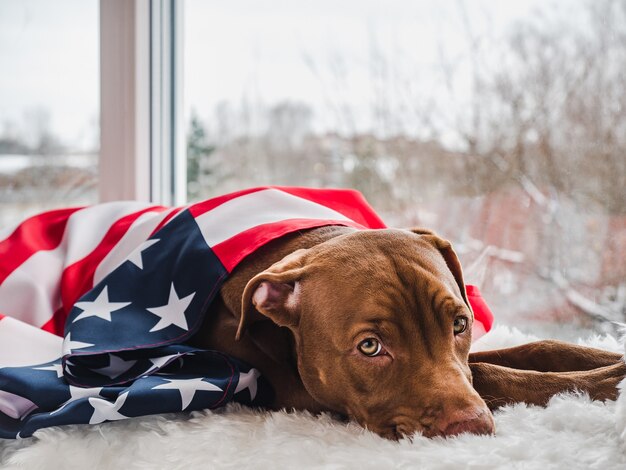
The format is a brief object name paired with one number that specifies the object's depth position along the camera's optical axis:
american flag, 1.43
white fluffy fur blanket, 1.09
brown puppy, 1.29
